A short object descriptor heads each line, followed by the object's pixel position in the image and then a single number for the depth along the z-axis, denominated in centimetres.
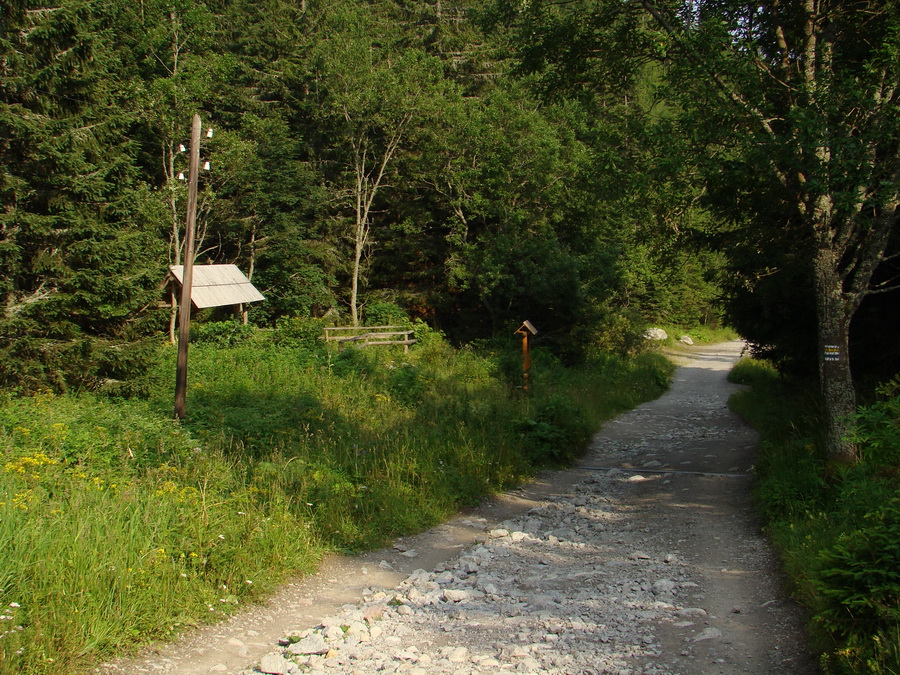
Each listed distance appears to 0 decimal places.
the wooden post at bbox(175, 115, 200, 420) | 1266
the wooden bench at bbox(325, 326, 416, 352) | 2594
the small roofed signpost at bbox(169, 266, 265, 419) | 2072
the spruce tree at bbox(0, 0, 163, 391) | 1379
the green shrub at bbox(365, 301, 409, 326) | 3347
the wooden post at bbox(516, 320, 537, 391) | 1593
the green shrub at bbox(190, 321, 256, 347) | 2562
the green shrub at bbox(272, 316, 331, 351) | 2492
